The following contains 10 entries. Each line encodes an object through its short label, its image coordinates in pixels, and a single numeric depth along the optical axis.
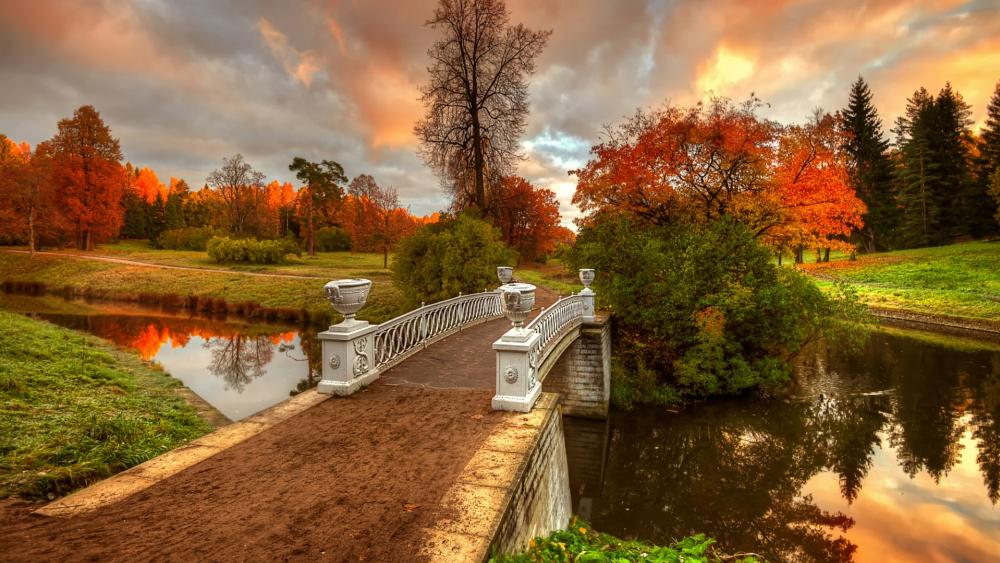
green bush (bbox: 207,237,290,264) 37.06
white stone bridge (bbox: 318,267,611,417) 6.11
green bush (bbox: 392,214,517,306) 16.48
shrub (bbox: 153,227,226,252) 47.91
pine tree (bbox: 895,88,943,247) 37.12
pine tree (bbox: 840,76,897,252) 38.56
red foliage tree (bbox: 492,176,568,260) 39.81
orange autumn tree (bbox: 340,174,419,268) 36.56
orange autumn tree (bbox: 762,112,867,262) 15.91
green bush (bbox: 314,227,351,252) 51.03
